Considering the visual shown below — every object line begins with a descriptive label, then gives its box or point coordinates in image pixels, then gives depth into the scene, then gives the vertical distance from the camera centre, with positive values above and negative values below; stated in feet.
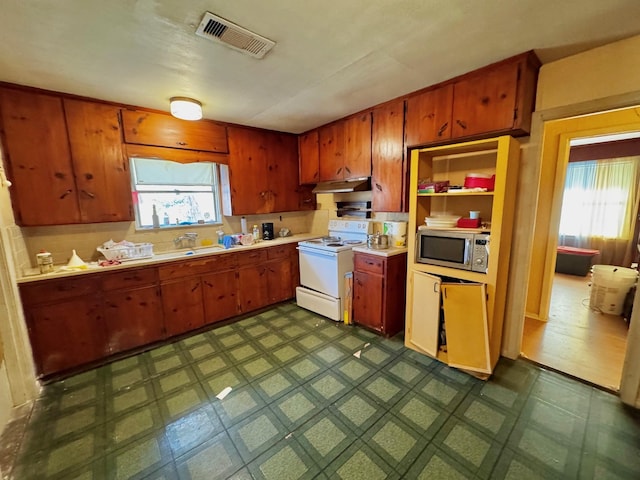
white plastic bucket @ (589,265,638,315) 10.30 -3.49
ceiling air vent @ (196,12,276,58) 4.75 +3.38
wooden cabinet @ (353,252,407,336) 9.14 -3.14
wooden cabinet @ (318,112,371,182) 10.18 +2.38
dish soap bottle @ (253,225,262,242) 12.03 -1.28
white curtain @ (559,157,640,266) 15.12 -0.36
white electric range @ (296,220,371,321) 10.36 -2.48
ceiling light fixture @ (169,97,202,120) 8.30 +3.23
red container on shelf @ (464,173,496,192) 6.89 +0.59
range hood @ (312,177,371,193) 10.52 +0.82
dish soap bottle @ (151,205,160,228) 10.27 -0.43
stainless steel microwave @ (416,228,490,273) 6.95 -1.29
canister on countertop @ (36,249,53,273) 7.40 -1.48
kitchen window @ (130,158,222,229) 10.05 +0.65
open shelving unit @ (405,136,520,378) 6.71 -2.05
